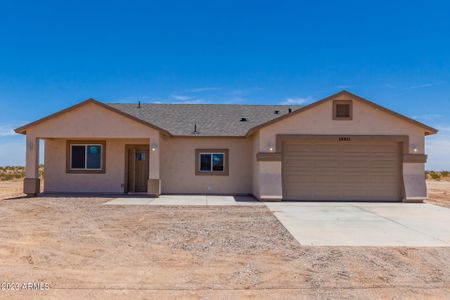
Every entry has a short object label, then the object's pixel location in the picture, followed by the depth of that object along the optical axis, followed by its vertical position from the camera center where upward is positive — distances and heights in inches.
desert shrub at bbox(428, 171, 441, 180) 1770.4 -68.8
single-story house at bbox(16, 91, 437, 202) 658.8 +13.1
